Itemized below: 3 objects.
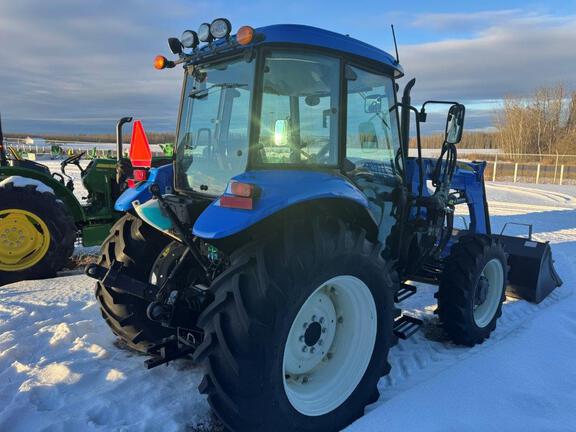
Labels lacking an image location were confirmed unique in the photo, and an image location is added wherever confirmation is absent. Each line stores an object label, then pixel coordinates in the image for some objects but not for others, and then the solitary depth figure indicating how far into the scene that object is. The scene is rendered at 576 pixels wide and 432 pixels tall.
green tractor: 5.70
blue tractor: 2.29
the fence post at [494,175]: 24.16
